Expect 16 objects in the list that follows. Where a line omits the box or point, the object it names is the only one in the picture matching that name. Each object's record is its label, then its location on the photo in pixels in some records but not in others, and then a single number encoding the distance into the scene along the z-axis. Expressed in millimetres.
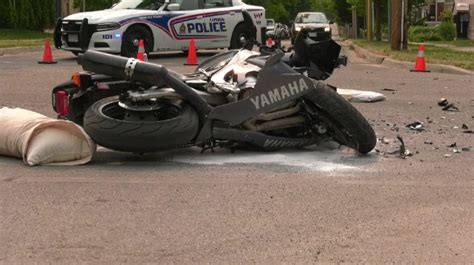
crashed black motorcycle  5949
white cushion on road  5906
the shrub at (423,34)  38969
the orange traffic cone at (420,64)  15555
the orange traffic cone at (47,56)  16031
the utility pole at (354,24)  51331
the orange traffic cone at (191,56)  16044
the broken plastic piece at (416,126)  7962
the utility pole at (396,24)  21875
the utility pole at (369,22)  36562
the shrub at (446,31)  39719
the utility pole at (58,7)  30809
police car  16156
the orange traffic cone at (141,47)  15500
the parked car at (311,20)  30684
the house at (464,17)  45875
